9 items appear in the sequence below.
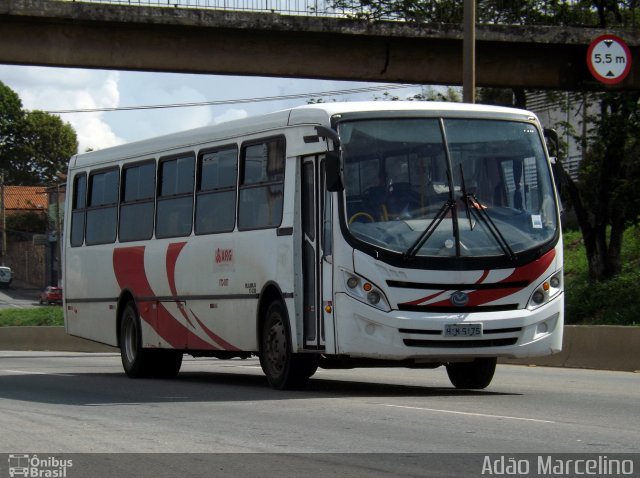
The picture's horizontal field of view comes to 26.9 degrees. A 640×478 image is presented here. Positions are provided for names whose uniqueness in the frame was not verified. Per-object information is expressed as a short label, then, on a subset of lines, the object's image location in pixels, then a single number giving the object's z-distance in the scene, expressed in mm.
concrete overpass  29078
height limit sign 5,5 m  30531
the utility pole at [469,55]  24438
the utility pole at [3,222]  98312
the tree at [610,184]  31547
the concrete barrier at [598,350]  19859
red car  81938
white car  95438
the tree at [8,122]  112938
